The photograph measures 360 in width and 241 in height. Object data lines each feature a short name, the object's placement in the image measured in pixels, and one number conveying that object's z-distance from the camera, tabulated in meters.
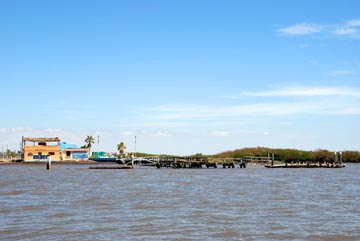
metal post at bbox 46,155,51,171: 95.22
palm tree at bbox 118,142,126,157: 198.61
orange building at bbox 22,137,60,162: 143.12
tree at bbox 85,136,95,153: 193.02
